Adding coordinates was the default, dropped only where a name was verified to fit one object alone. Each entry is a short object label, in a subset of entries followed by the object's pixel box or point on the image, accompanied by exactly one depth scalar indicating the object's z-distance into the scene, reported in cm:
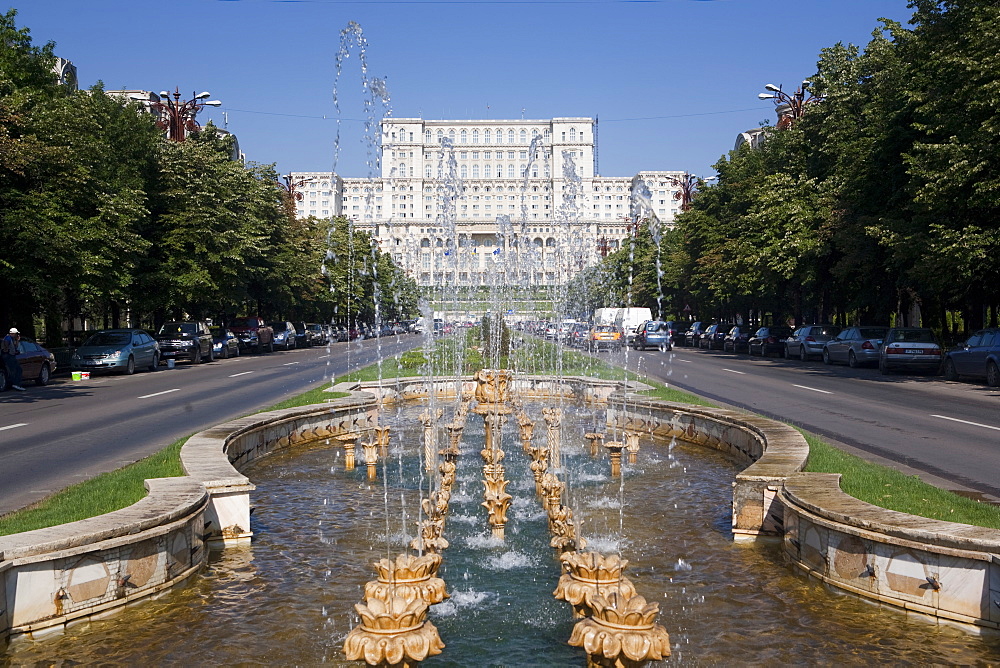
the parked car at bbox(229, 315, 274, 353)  5275
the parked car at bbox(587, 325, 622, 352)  5390
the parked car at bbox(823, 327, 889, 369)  3391
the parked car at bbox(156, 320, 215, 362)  4019
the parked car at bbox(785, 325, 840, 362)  4031
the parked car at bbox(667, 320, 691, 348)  6762
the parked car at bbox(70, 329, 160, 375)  3197
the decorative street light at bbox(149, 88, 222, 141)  4309
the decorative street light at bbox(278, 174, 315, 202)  6394
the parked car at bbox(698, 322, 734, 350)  5814
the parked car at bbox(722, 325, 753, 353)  5103
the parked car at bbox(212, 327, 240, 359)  4666
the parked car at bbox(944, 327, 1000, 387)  2502
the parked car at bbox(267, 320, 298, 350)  5941
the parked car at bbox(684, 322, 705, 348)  6517
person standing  2570
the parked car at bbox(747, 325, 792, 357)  4541
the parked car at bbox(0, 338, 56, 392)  2691
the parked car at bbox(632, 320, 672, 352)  5369
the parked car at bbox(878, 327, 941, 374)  3003
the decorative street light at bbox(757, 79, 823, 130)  4759
